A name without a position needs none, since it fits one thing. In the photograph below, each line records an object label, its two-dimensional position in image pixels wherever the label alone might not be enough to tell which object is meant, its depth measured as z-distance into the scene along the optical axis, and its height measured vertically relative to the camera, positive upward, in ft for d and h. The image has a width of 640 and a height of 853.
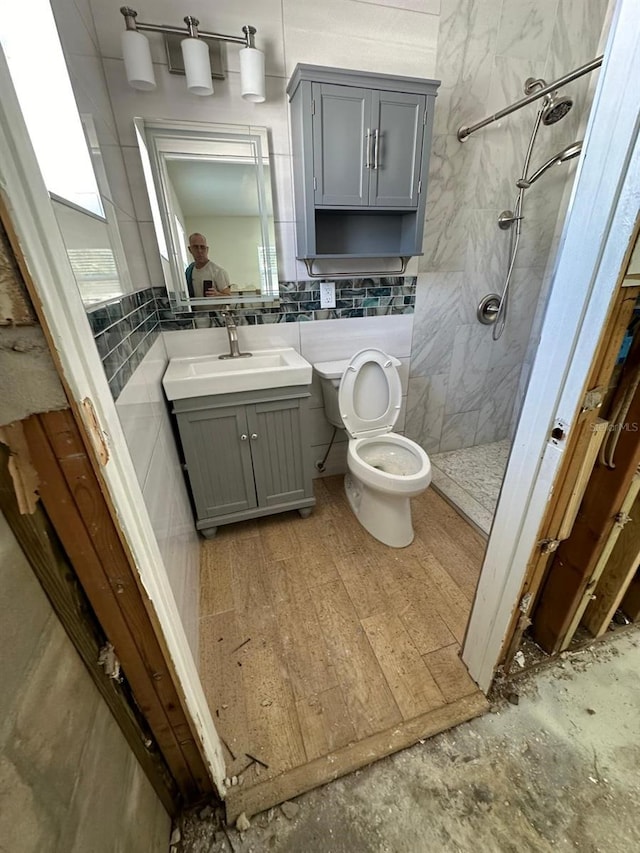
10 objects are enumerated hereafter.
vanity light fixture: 3.94 +2.25
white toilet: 5.41 -2.59
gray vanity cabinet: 4.88 -2.55
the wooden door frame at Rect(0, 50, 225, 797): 1.19 -0.30
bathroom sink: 4.58 -1.37
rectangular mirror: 4.72 +0.82
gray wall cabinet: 4.44 +1.46
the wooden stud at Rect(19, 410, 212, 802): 1.51 -1.40
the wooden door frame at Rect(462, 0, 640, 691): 1.75 -0.21
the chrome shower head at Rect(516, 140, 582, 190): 5.15 +1.38
